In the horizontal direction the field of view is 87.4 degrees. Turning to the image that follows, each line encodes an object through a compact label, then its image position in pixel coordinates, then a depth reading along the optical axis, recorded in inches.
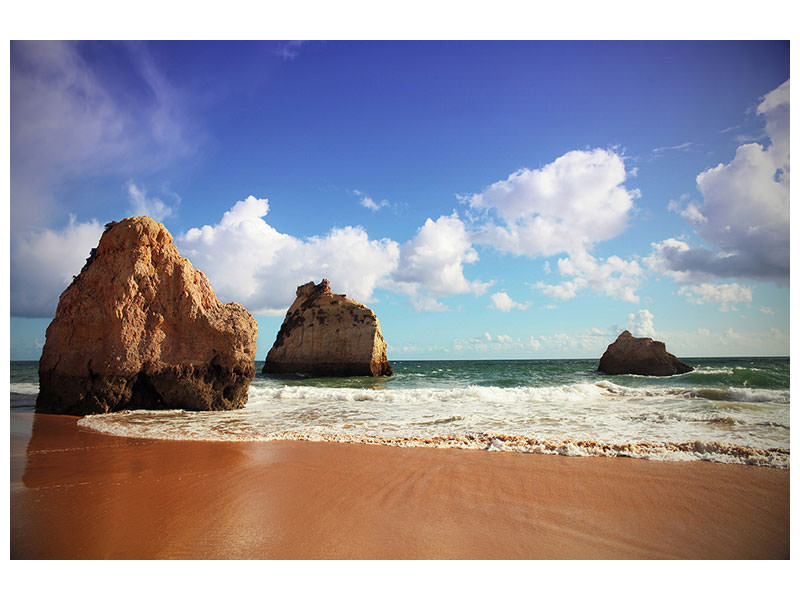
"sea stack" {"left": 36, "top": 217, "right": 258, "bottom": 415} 355.6
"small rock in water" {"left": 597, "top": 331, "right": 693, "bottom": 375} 977.5
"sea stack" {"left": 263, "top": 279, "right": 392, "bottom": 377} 1208.8
